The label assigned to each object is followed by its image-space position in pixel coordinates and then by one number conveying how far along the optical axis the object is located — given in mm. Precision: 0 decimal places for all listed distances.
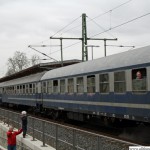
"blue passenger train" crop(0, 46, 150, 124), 13812
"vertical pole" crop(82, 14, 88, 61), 32281
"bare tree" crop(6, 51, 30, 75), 112625
